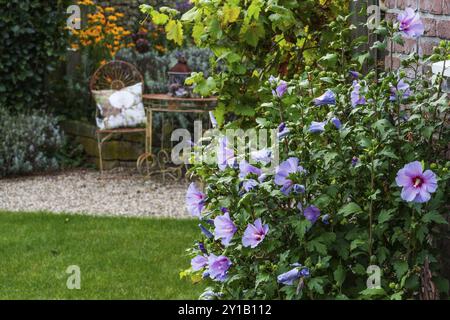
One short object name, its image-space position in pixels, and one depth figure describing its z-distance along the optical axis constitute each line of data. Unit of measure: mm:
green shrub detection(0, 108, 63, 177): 11425
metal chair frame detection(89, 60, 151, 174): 11611
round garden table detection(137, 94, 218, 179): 11126
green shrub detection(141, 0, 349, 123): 5428
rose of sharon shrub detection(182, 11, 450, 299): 4162
